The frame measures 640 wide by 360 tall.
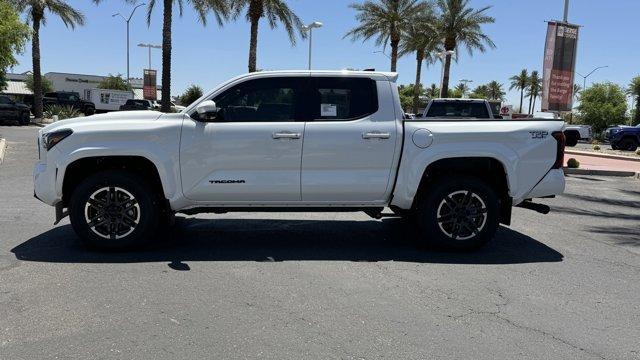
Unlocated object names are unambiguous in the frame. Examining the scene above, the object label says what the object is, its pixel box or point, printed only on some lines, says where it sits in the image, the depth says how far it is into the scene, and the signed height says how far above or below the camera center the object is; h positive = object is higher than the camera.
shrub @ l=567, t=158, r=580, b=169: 16.94 -1.19
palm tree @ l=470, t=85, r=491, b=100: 108.44 +5.69
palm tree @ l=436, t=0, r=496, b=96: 36.38 +6.11
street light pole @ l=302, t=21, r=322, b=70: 30.04 +4.56
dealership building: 78.31 +2.59
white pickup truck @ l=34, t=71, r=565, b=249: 5.98 -0.52
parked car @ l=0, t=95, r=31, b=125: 30.20 -0.73
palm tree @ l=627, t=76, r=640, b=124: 64.18 +4.04
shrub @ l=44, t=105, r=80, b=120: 36.34 -0.79
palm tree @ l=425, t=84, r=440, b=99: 91.19 +4.37
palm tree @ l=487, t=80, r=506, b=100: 110.88 +5.70
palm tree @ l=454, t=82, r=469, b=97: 97.94 +5.47
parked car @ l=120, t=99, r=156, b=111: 44.14 -0.07
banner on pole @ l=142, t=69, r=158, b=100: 48.74 +1.75
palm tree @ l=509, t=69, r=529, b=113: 96.56 +6.82
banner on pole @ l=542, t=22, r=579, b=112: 18.59 +1.99
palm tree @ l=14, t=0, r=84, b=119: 34.22 +5.17
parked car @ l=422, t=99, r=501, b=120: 14.27 +0.27
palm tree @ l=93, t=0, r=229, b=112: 26.86 +3.99
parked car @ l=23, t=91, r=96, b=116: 44.66 -0.11
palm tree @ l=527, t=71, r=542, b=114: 94.94 +6.01
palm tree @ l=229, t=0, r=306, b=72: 28.98 +4.94
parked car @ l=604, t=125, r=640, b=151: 30.20 -0.61
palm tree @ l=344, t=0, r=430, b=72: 35.97 +6.29
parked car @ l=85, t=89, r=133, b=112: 55.59 +0.32
